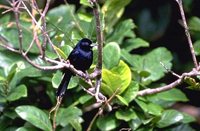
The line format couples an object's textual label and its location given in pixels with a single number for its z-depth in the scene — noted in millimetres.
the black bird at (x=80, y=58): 4891
